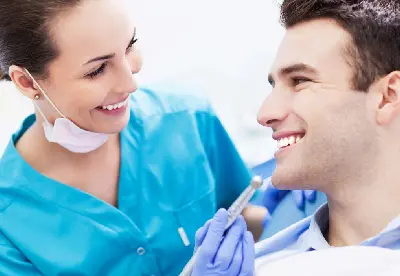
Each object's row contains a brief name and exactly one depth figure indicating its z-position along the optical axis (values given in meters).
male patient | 1.15
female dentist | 1.28
